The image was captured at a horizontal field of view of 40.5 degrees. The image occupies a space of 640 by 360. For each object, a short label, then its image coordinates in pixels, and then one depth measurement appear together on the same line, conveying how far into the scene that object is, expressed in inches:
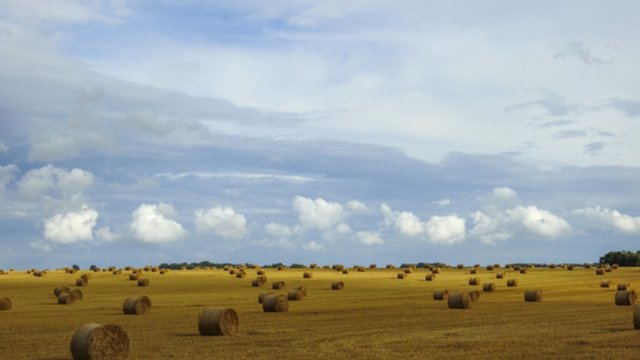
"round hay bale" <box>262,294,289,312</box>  1321.4
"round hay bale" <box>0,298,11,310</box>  1392.7
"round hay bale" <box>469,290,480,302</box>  1505.9
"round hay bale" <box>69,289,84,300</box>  1578.7
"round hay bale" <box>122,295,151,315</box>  1311.5
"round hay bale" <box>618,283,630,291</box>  1866.4
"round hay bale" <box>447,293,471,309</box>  1379.2
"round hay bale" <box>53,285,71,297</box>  1666.6
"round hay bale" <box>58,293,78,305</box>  1541.6
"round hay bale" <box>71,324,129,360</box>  780.0
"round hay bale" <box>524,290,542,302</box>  1556.3
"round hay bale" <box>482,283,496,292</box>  1879.9
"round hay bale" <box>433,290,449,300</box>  1585.9
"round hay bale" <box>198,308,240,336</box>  996.6
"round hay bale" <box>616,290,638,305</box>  1441.9
